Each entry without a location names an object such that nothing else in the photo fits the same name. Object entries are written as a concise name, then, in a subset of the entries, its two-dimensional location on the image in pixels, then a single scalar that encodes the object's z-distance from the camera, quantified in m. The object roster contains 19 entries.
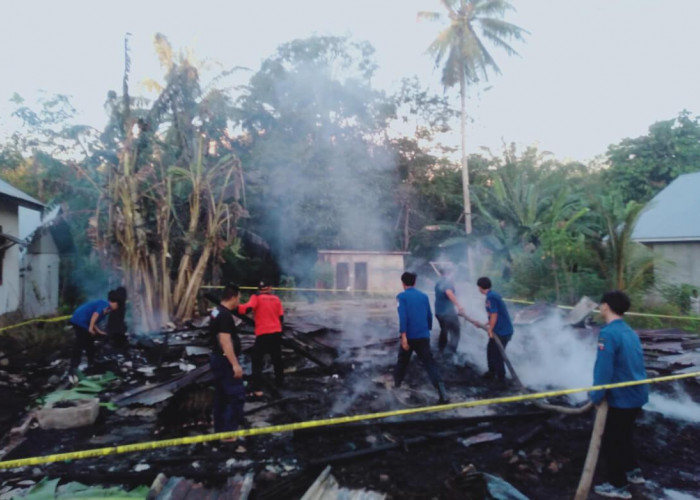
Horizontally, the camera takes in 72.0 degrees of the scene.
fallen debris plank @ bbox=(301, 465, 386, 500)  3.71
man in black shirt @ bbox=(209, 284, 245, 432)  4.96
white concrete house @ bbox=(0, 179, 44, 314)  10.93
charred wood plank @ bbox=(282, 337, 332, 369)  7.98
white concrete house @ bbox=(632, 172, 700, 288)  14.23
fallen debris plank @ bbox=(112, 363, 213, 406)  6.36
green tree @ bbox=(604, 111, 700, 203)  22.83
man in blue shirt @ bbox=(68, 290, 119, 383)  7.32
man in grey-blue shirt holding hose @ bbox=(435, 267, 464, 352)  8.22
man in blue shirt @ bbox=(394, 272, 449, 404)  6.41
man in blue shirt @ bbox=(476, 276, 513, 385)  6.93
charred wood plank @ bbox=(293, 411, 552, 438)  5.25
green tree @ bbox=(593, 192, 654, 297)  11.66
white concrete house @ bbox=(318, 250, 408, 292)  21.34
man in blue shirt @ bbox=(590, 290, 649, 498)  3.80
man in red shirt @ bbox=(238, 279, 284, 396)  6.98
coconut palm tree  21.03
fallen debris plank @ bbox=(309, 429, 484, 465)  4.45
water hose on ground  4.98
